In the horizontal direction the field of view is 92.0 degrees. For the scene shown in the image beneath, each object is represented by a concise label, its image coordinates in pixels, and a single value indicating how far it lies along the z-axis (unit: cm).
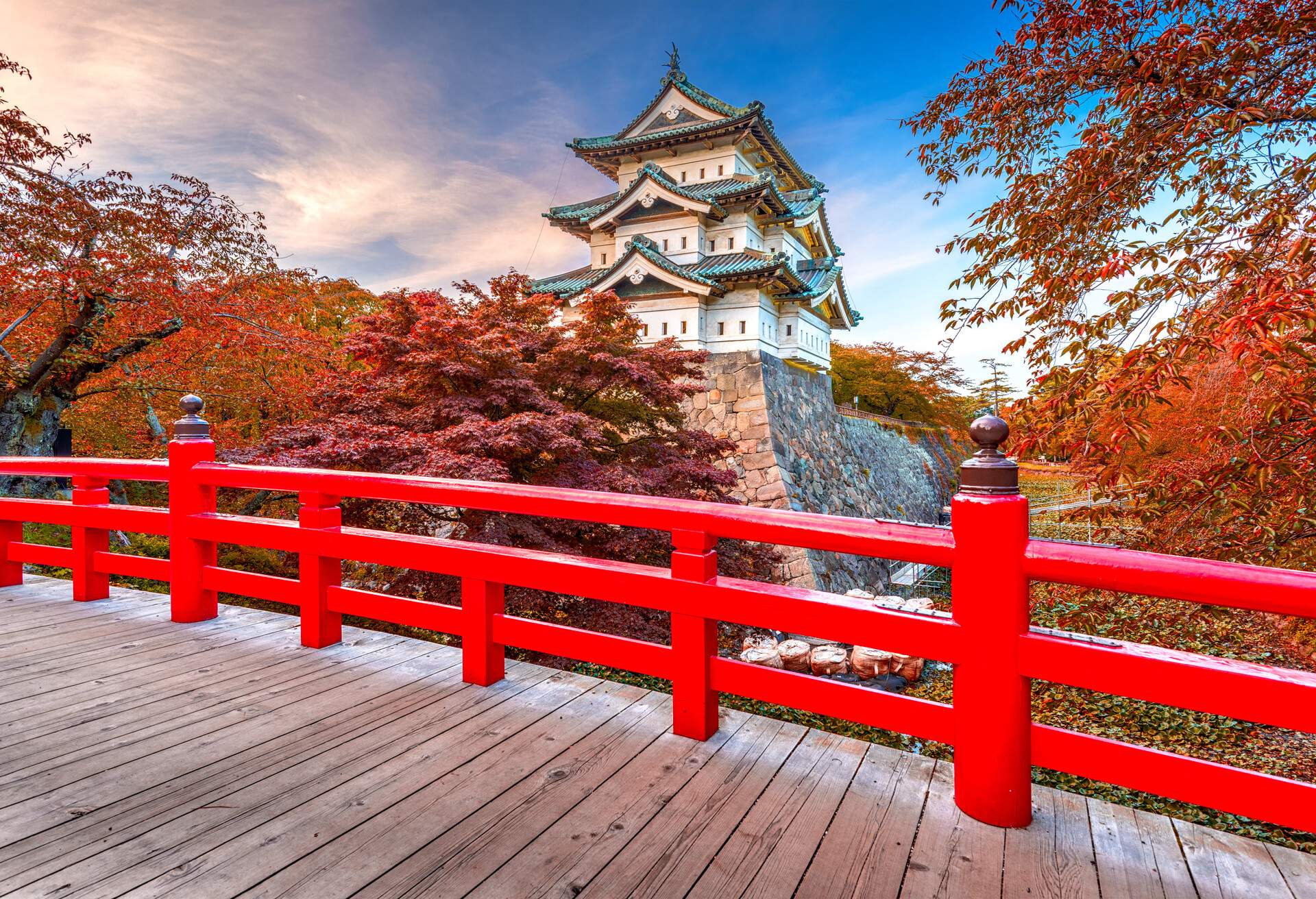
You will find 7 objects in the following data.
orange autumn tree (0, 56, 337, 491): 693
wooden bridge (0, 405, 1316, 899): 142
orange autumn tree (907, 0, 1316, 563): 246
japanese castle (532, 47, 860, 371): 1527
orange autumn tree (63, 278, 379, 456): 807
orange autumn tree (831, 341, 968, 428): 2611
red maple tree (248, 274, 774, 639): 551
